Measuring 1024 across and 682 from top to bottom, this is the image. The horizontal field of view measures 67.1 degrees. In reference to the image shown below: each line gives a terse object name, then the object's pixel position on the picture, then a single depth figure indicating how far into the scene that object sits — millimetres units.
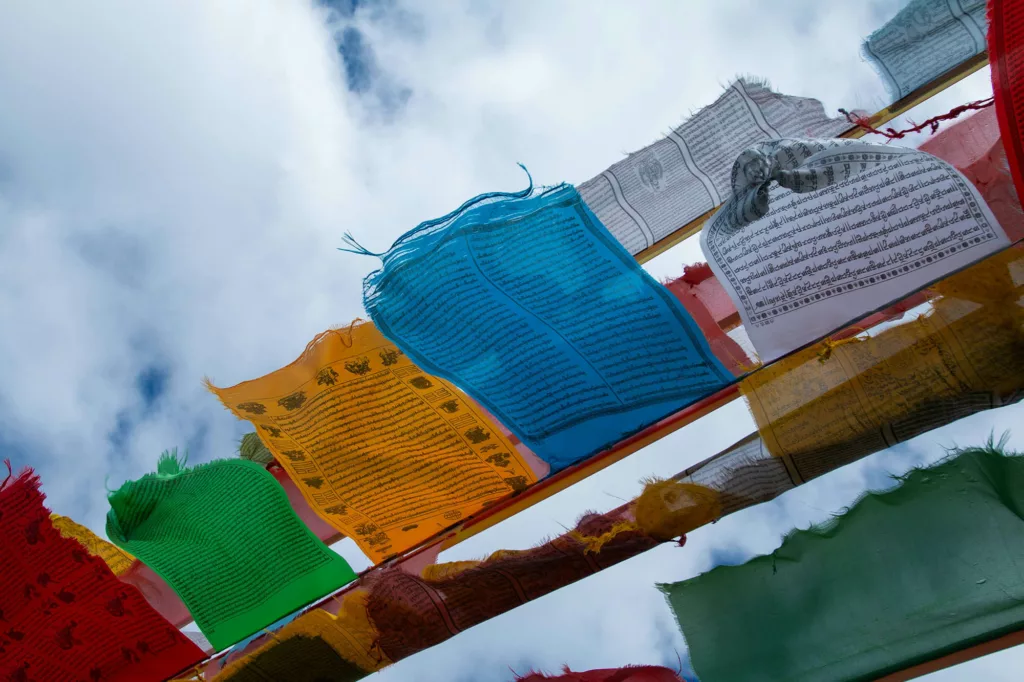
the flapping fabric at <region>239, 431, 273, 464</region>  2484
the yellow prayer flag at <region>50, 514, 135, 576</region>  2375
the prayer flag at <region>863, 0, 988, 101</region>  1847
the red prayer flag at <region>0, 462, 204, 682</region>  2135
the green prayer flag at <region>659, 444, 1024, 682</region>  1490
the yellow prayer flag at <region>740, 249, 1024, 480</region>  1409
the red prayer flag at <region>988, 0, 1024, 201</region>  1435
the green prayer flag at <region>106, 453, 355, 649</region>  2105
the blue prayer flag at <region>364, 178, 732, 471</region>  1713
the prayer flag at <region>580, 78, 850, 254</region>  1997
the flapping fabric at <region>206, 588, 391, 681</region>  1936
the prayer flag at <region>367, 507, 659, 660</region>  1680
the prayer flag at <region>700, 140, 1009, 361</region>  1474
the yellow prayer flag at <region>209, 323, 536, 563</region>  1992
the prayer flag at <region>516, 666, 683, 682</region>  1756
